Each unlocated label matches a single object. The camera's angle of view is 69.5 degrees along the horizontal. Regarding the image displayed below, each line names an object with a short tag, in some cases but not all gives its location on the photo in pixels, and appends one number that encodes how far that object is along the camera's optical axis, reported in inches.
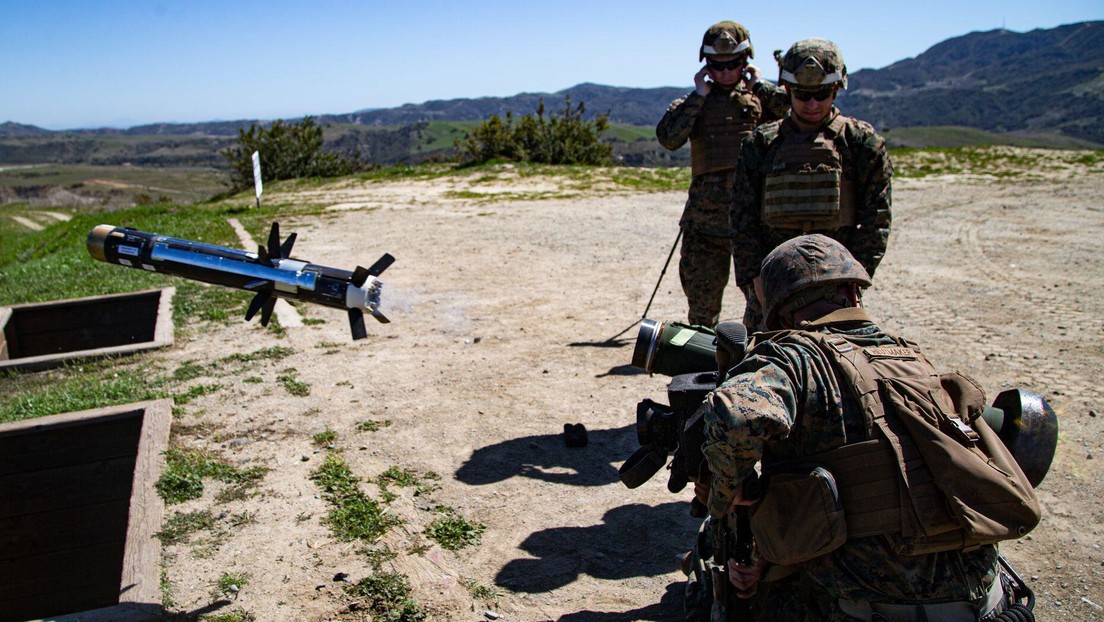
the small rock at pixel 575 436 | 186.1
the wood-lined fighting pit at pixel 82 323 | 306.5
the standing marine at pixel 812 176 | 146.9
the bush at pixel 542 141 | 837.8
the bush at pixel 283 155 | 861.2
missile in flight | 143.3
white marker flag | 540.4
